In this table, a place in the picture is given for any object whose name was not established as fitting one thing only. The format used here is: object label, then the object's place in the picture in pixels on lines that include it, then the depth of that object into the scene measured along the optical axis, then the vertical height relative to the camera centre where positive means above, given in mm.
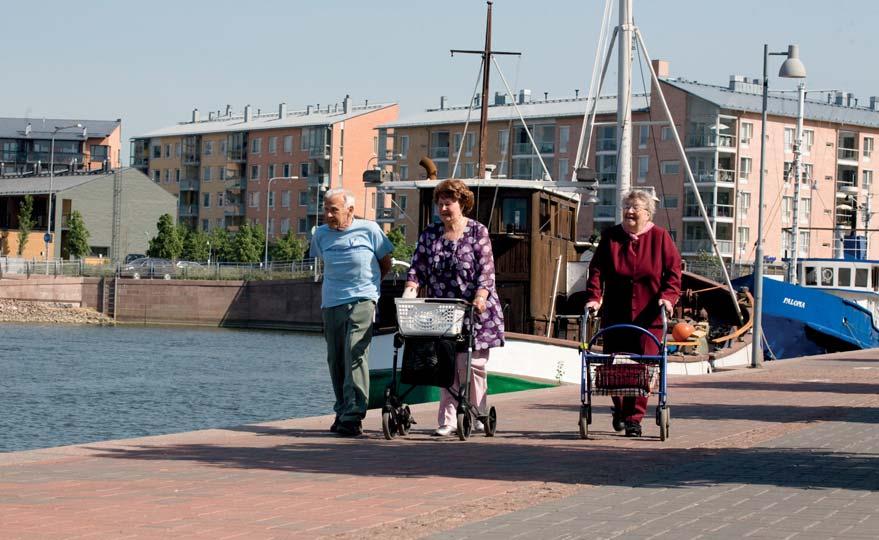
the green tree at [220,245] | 110750 +918
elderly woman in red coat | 11062 -22
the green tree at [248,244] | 107875 +1024
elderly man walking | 11125 -216
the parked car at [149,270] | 91062 -963
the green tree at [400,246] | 92875 +1199
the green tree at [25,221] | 108625 +2233
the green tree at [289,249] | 105438 +744
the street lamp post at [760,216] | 26047 +1126
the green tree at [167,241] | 107250 +1090
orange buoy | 25378 -1020
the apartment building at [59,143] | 160500 +12144
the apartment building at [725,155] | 100375 +8394
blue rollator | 10836 -782
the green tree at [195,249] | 110375 +581
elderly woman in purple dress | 10797 -20
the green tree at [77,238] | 107312 +1068
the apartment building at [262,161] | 127562 +9017
